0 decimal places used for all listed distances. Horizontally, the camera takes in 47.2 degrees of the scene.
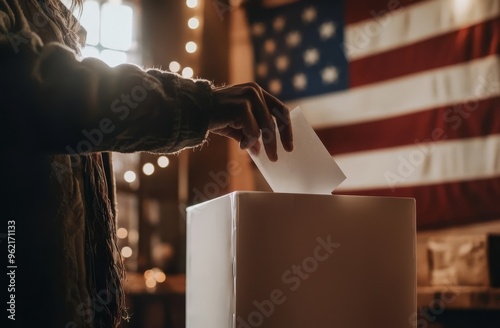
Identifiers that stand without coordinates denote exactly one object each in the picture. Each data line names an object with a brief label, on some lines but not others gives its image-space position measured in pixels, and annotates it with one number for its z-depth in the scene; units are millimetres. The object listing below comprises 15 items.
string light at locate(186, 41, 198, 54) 4113
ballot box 745
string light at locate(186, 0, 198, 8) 4152
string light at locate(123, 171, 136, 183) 3982
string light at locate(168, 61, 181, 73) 3954
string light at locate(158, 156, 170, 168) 4000
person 619
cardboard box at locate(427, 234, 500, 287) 2539
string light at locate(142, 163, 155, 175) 4012
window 3953
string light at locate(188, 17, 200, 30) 4145
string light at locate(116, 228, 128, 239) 4117
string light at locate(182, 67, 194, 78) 3984
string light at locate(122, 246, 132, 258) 3957
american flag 2803
